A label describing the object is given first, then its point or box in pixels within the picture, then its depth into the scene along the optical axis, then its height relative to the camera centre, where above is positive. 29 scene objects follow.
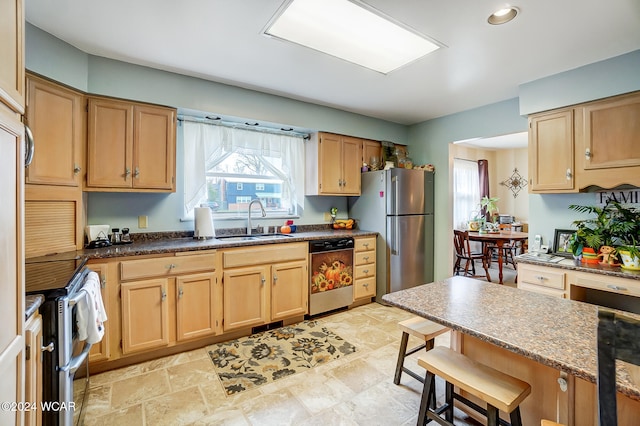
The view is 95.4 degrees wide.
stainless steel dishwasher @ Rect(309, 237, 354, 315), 3.24 -0.72
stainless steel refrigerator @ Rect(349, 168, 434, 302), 3.69 -0.14
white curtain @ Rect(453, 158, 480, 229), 6.43 +0.48
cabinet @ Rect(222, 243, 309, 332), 2.70 -0.72
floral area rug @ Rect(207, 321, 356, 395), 2.17 -1.22
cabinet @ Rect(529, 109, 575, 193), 2.57 +0.56
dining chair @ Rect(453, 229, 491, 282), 4.79 -0.68
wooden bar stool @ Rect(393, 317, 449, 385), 1.89 -0.79
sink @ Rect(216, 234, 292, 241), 3.07 -0.27
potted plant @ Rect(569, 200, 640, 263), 2.31 -0.14
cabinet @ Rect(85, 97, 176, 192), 2.39 +0.57
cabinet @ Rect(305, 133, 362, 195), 3.69 +0.63
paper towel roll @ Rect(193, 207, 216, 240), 2.90 -0.10
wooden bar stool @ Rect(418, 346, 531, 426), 1.14 -0.71
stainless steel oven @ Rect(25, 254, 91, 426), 1.29 -0.60
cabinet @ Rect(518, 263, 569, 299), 2.37 -0.57
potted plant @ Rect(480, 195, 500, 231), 6.27 +0.08
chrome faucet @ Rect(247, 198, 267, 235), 3.28 -0.06
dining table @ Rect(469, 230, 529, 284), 4.73 -0.41
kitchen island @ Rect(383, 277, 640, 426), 0.95 -0.46
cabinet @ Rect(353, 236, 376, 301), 3.61 -0.71
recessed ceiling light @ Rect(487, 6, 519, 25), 1.79 +1.25
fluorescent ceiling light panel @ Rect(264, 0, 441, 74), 1.82 +1.29
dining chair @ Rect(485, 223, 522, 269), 5.73 -0.68
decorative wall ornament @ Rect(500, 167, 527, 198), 6.68 +0.71
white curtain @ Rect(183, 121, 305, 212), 3.03 +0.71
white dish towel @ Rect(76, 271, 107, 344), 1.51 -0.56
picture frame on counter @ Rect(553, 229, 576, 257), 2.71 -0.28
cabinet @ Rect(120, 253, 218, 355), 2.27 -0.73
